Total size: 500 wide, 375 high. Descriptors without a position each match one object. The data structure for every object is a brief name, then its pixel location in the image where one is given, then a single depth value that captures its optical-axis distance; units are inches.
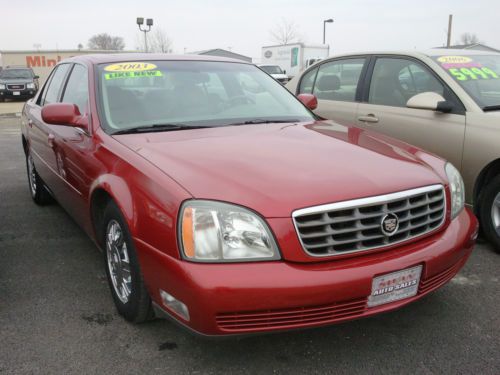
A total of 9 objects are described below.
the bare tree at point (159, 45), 2308.8
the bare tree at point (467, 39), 3294.8
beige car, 151.6
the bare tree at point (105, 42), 3319.4
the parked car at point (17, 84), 823.1
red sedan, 81.9
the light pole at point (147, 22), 796.0
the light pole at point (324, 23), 1586.0
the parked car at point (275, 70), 1074.3
